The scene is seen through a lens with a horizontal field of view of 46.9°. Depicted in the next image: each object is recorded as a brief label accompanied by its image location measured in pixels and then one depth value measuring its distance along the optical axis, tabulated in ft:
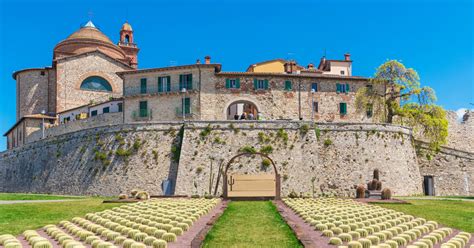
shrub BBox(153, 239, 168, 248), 47.95
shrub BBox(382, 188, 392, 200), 117.60
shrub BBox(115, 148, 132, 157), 155.63
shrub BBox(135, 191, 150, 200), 116.26
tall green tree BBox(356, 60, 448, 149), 184.03
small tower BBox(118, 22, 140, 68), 307.37
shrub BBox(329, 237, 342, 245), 50.47
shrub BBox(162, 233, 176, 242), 52.42
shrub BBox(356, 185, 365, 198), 124.36
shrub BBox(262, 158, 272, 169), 150.64
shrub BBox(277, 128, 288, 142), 155.63
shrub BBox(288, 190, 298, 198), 139.09
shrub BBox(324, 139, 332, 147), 158.20
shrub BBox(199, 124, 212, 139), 156.15
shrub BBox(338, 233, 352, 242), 52.48
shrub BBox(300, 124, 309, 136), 156.56
